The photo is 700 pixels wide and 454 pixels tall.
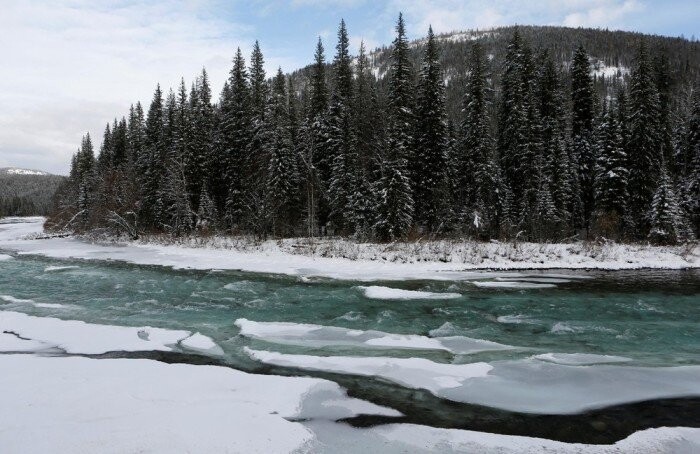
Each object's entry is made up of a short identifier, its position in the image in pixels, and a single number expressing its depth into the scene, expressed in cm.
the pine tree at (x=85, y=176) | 5367
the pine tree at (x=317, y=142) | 3638
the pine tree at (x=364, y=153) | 3291
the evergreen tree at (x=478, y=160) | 3369
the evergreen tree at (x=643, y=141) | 3484
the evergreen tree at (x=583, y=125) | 3944
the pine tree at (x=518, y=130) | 3559
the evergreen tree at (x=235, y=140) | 3931
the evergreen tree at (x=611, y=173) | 3431
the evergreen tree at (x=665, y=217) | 2862
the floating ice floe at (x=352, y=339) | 891
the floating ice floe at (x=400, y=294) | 1480
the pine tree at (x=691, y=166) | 3400
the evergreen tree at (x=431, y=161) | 3312
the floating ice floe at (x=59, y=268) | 2102
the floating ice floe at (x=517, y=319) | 1140
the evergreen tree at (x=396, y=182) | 2938
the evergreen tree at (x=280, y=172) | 3509
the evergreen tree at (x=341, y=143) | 3522
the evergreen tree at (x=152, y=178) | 4550
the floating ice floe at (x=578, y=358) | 765
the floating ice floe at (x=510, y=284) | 1717
